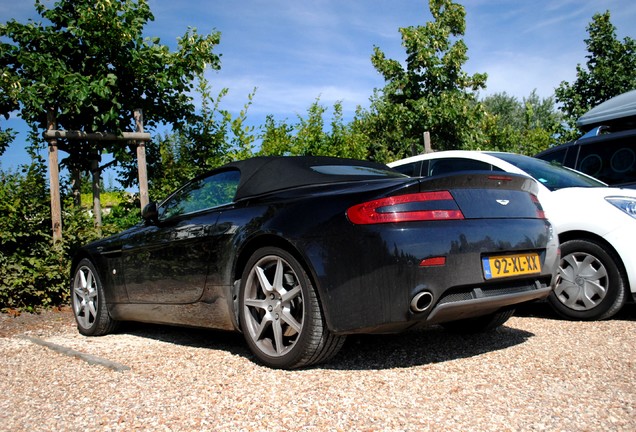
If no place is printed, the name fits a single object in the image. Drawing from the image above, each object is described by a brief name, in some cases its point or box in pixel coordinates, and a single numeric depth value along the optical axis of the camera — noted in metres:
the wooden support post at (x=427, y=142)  10.53
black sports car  3.25
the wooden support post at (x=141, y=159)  7.83
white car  5.00
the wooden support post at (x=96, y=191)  7.77
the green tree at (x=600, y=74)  19.83
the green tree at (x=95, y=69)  7.10
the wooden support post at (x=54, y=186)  7.05
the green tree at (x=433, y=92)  18.25
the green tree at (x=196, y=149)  8.48
